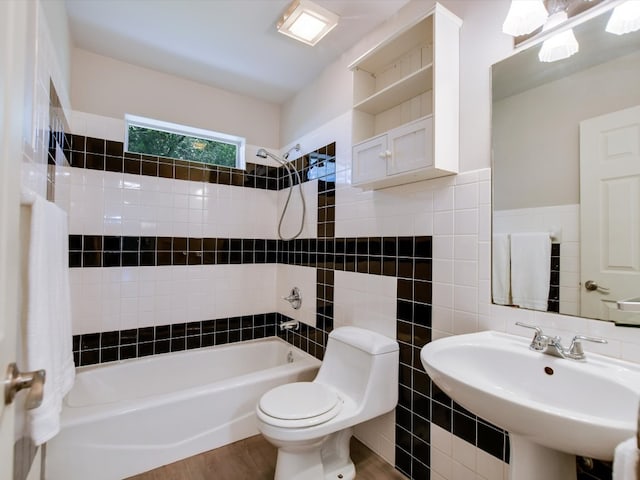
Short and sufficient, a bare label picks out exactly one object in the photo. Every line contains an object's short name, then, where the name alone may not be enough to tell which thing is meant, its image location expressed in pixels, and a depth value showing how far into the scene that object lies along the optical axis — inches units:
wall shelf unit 55.9
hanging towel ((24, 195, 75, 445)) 34.4
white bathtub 60.9
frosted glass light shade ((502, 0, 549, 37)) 47.3
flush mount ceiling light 67.5
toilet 56.3
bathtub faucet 100.4
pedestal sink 29.3
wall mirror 40.5
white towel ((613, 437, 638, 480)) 20.1
